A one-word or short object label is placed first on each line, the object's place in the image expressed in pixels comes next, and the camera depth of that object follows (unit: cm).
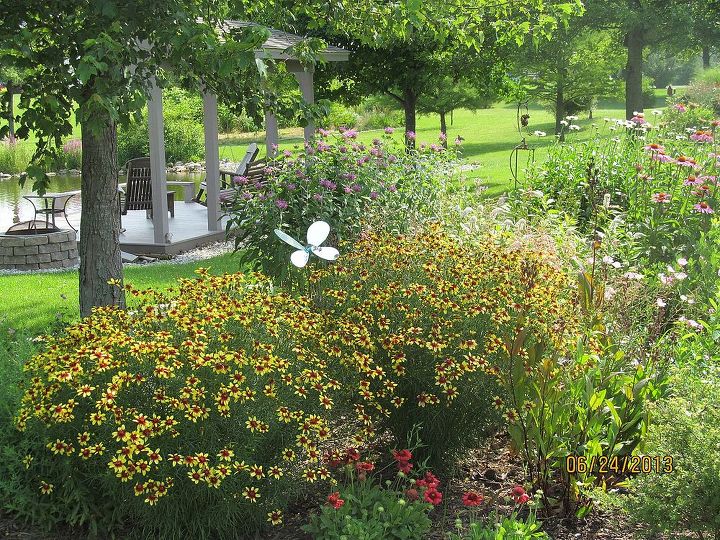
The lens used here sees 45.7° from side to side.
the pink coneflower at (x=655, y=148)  682
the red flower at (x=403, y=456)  325
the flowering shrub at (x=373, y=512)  320
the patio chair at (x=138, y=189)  1152
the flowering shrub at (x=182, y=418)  328
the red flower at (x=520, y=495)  315
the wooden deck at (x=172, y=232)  1048
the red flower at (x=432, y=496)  311
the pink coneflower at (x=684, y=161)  662
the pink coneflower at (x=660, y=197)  626
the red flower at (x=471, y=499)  310
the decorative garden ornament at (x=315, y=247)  417
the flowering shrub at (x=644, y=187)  659
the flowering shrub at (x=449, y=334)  375
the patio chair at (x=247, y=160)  1259
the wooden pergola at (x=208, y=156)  1002
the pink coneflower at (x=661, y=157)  675
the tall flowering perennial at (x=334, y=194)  684
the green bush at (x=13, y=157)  2097
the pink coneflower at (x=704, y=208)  607
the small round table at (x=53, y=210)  1028
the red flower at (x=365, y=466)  327
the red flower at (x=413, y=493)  322
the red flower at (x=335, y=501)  310
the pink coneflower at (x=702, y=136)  720
